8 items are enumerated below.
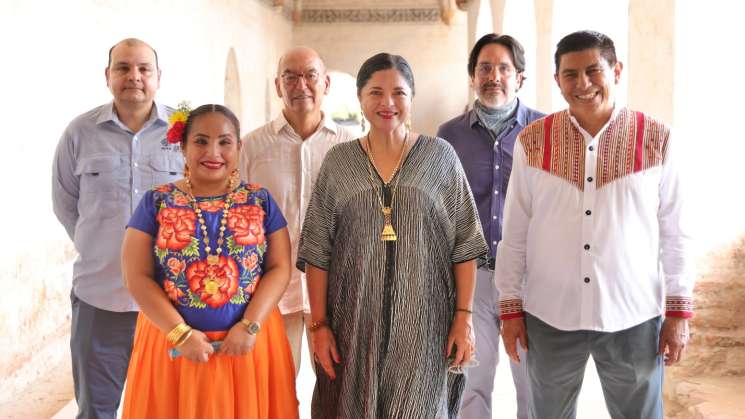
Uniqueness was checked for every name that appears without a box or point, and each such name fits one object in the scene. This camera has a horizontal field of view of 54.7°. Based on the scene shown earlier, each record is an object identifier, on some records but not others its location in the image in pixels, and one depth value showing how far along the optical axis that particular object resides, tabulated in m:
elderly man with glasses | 3.07
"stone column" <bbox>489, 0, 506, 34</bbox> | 9.32
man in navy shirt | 3.14
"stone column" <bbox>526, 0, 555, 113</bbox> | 6.76
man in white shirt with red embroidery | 2.37
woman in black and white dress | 2.40
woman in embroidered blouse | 2.38
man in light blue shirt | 3.06
